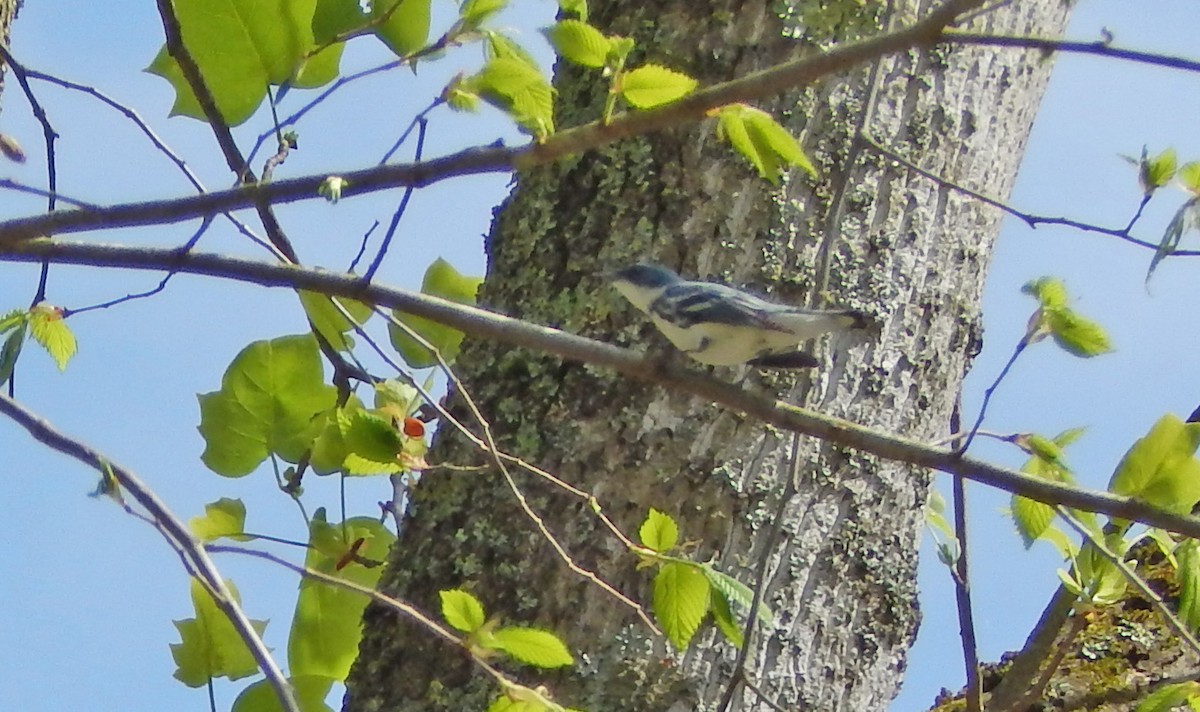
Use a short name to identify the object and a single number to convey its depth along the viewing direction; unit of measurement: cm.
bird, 664
